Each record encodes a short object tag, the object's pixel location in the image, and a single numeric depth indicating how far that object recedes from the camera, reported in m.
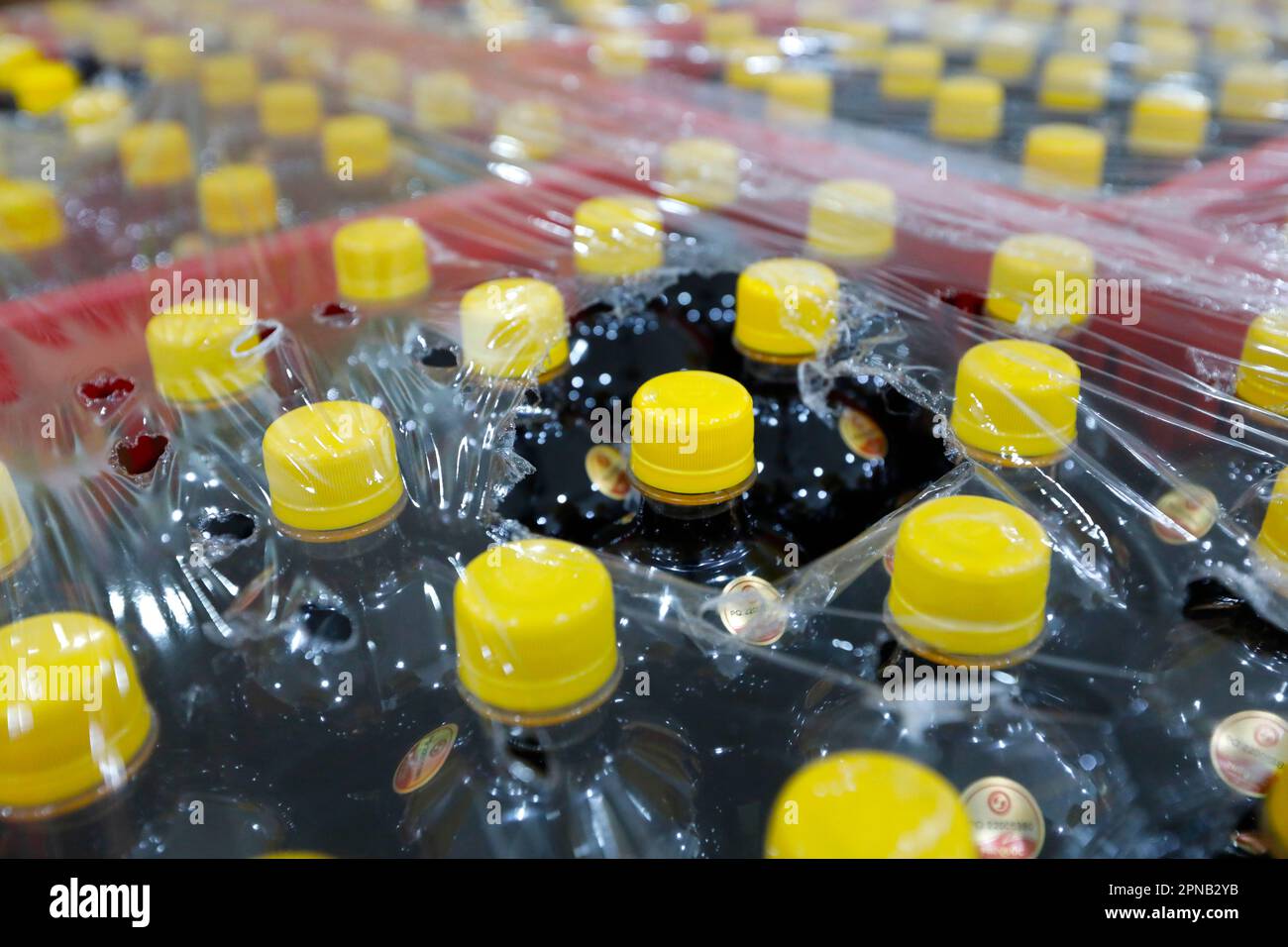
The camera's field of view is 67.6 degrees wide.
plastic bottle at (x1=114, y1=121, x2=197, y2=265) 0.44
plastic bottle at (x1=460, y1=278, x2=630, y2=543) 0.27
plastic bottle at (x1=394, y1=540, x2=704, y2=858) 0.17
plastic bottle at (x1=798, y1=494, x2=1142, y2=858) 0.18
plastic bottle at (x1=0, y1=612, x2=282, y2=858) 0.17
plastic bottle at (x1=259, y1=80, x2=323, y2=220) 0.48
